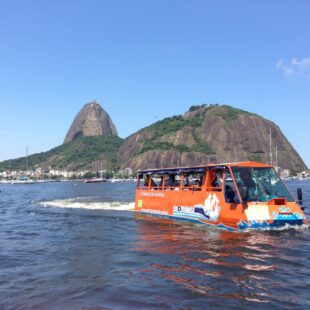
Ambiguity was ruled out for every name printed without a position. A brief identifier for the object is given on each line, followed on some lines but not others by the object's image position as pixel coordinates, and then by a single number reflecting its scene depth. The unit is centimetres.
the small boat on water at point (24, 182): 17541
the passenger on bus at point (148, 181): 2511
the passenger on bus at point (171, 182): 2220
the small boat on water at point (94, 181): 16025
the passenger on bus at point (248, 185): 1624
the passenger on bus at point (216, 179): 1831
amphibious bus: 1578
